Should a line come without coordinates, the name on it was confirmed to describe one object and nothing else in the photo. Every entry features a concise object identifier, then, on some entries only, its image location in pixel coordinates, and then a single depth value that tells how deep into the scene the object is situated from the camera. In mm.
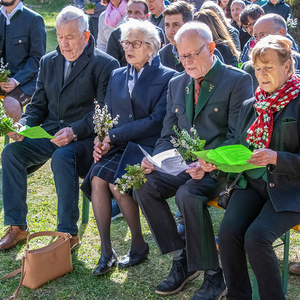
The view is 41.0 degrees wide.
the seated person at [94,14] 8266
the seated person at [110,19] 6289
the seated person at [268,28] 4020
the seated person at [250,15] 5762
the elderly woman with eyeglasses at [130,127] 3361
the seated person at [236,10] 7895
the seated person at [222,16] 4781
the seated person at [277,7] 8133
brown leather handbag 3020
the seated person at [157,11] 5778
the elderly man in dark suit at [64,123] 3549
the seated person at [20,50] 4977
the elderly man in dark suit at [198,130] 2924
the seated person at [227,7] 9086
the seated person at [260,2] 8584
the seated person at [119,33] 5246
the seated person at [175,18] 4496
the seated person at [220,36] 4504
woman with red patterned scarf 2406
